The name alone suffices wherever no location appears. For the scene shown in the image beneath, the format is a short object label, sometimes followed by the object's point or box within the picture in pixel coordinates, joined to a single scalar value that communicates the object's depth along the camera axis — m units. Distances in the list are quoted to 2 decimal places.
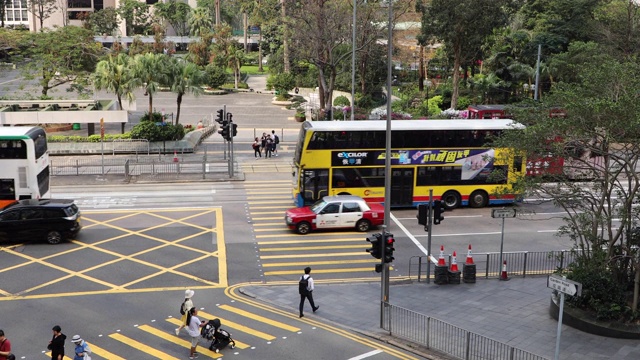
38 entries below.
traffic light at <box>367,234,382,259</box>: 20.09
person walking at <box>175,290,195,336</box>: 18.73
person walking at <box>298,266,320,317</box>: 20.58
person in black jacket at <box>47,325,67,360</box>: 16.33
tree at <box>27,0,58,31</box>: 103.31
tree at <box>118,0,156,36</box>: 110.88
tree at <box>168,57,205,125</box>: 49.00
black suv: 27.33
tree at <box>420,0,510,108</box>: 55.72
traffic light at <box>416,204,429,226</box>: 23.22
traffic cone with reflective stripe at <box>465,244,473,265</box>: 24.28
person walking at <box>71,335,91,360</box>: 15.89
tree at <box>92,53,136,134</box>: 47.44
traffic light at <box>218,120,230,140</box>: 39.47
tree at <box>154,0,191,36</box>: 115.25
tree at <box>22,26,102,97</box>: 57.78
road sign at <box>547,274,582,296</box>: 15.18
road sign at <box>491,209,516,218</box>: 24.00
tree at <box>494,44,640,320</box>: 18.98
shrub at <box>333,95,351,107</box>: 64.25
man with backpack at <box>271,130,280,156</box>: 46.88
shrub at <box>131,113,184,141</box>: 48.03
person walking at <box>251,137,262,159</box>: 46.62
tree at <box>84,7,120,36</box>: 109.12
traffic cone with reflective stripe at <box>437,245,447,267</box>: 24.05
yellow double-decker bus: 32.19
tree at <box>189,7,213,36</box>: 106.75
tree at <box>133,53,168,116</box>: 47.59
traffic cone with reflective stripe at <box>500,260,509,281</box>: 24.34
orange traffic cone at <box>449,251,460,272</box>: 24.06
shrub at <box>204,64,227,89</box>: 80.44
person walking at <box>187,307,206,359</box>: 17.72
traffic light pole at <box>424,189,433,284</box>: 23.58
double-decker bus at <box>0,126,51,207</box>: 30.66
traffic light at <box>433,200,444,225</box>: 23.52
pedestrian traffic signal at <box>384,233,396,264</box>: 19.97
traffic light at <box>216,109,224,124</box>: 39.47
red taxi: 29.45
